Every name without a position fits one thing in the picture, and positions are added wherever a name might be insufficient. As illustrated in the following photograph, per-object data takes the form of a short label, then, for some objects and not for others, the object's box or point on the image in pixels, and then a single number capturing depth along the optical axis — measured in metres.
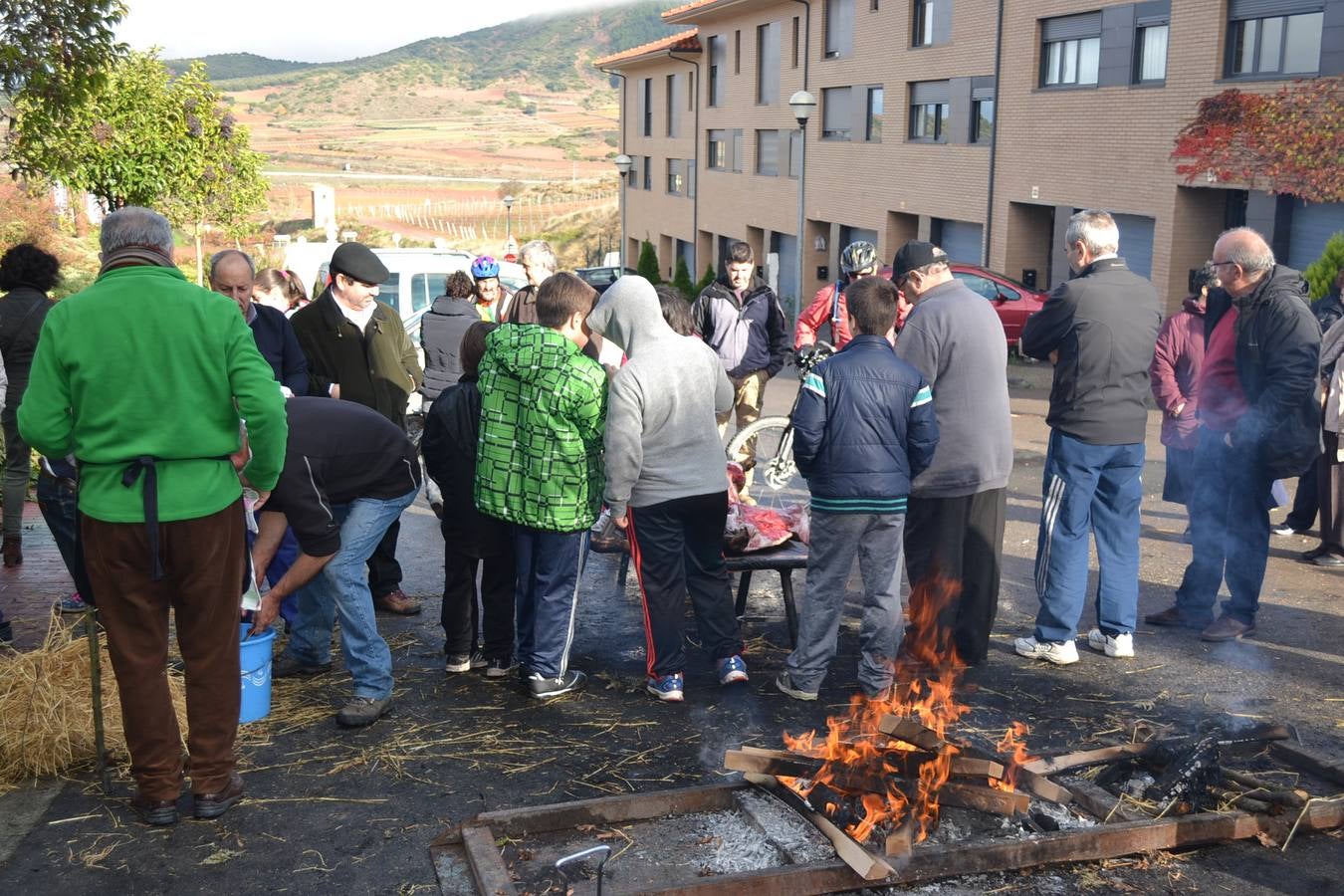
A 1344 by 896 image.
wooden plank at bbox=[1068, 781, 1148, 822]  4.55
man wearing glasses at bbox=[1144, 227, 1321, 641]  6.32
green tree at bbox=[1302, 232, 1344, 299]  15.59
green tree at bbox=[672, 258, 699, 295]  37.84
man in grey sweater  6.06
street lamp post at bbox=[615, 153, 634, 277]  41.44
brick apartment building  19.25
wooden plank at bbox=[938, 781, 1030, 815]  4.44
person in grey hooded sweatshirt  5.67
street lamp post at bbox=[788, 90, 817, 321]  23.58
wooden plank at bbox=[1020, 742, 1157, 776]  4.92
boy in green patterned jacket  5.66
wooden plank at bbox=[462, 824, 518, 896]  4.00
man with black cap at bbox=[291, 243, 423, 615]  7.43
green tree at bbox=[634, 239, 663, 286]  43.06
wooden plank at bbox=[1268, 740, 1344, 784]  4.90
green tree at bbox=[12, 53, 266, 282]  19.94
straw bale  5.06
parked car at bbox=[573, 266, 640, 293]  38.56
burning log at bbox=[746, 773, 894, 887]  4.00
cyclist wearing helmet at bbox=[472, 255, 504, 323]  10.04
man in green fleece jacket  4.38
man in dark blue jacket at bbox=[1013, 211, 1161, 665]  6.20
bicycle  10.17
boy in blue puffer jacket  5.61
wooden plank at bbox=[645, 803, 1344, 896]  4.00
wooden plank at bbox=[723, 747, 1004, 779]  4.51
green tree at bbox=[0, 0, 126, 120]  7.80
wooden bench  6.44
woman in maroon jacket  7.52
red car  21.39
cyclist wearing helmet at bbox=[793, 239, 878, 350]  8.69
